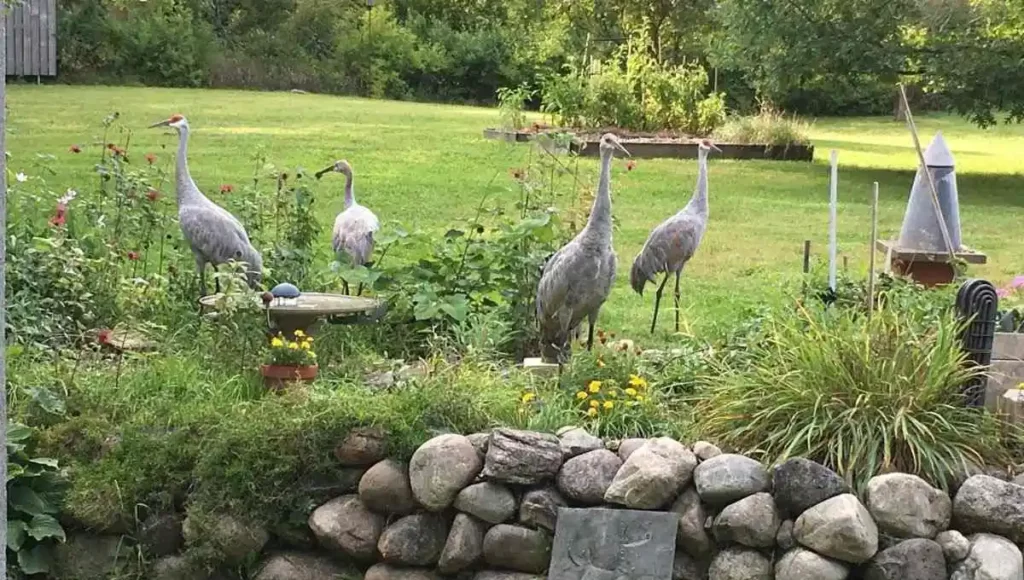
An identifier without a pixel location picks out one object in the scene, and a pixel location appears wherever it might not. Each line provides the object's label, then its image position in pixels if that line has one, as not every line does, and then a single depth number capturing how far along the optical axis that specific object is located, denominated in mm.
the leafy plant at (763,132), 16547
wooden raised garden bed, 15506
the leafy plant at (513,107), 16641
